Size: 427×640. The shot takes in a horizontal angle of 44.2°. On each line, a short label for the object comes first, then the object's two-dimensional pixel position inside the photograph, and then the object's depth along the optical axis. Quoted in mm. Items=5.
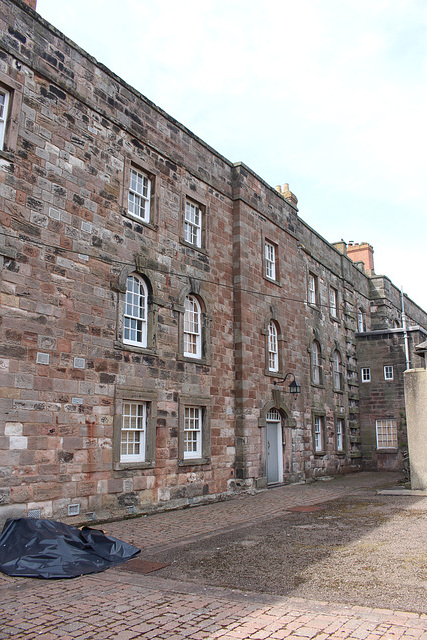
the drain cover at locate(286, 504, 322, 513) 12375
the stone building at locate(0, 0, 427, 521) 10102
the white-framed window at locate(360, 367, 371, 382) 26562
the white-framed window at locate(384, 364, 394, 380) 25933
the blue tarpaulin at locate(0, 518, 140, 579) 6975
